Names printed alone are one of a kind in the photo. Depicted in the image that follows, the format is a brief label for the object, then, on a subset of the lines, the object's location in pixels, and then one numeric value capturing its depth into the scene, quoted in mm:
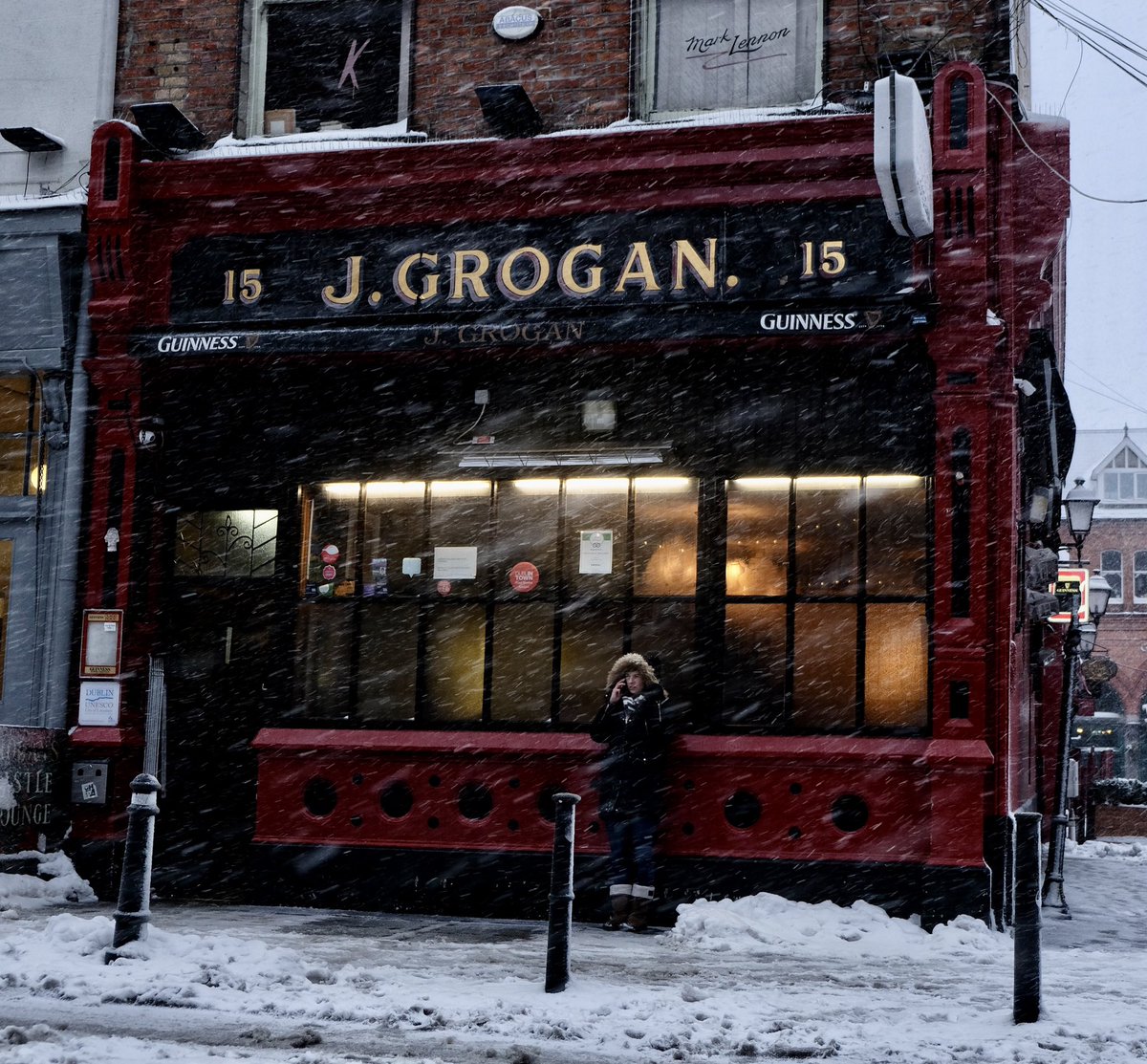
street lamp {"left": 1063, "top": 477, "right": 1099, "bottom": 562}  18609
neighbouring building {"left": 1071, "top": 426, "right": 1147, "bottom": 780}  49531
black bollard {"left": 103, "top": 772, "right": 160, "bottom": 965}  8188
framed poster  11797
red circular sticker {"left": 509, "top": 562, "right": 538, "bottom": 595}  11500
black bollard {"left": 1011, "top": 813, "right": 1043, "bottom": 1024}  7133
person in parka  10430
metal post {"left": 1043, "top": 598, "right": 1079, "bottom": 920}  14070
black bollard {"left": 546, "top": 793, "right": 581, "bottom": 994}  7648
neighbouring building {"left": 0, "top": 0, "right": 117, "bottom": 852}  12102
